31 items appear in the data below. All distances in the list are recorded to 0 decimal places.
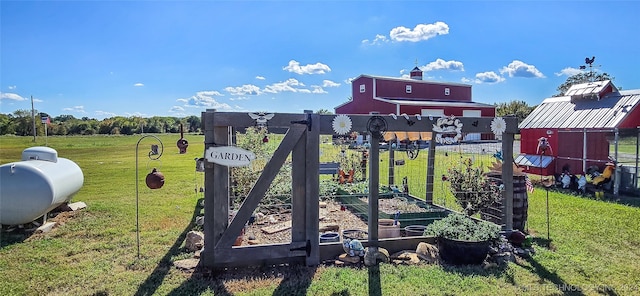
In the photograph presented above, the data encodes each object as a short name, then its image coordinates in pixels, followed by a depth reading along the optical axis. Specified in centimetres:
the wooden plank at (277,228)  601
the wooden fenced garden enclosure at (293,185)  442
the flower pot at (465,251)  454
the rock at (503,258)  470
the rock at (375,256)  462
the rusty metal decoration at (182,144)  611
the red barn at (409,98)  2762
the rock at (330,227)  599
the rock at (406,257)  472
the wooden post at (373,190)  484
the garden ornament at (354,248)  471
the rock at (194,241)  521
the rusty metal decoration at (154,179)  511
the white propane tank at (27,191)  587
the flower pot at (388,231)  540
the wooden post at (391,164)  765
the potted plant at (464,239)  455
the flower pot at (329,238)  511
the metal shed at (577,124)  1015
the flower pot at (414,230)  549
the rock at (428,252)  475
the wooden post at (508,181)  543
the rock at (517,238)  516
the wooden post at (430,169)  650
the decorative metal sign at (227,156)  434
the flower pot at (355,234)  531
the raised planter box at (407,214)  597
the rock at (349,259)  467
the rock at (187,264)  455
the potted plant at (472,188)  614
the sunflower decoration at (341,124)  472
